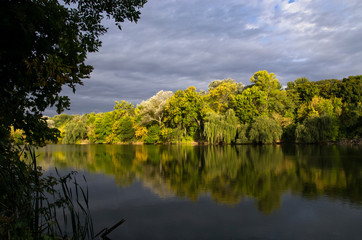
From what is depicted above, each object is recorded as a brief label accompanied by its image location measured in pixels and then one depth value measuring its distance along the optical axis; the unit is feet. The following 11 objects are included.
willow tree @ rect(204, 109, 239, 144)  119.03
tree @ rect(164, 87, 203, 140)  140.87
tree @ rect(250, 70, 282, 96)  136.77
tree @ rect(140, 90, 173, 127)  153.58
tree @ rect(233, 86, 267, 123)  126.82
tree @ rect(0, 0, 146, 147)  10.50
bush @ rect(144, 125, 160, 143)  157.69
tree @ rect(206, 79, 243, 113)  147.54
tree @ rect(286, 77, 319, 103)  130.31
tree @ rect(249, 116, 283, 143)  111.04
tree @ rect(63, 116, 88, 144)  191.83
